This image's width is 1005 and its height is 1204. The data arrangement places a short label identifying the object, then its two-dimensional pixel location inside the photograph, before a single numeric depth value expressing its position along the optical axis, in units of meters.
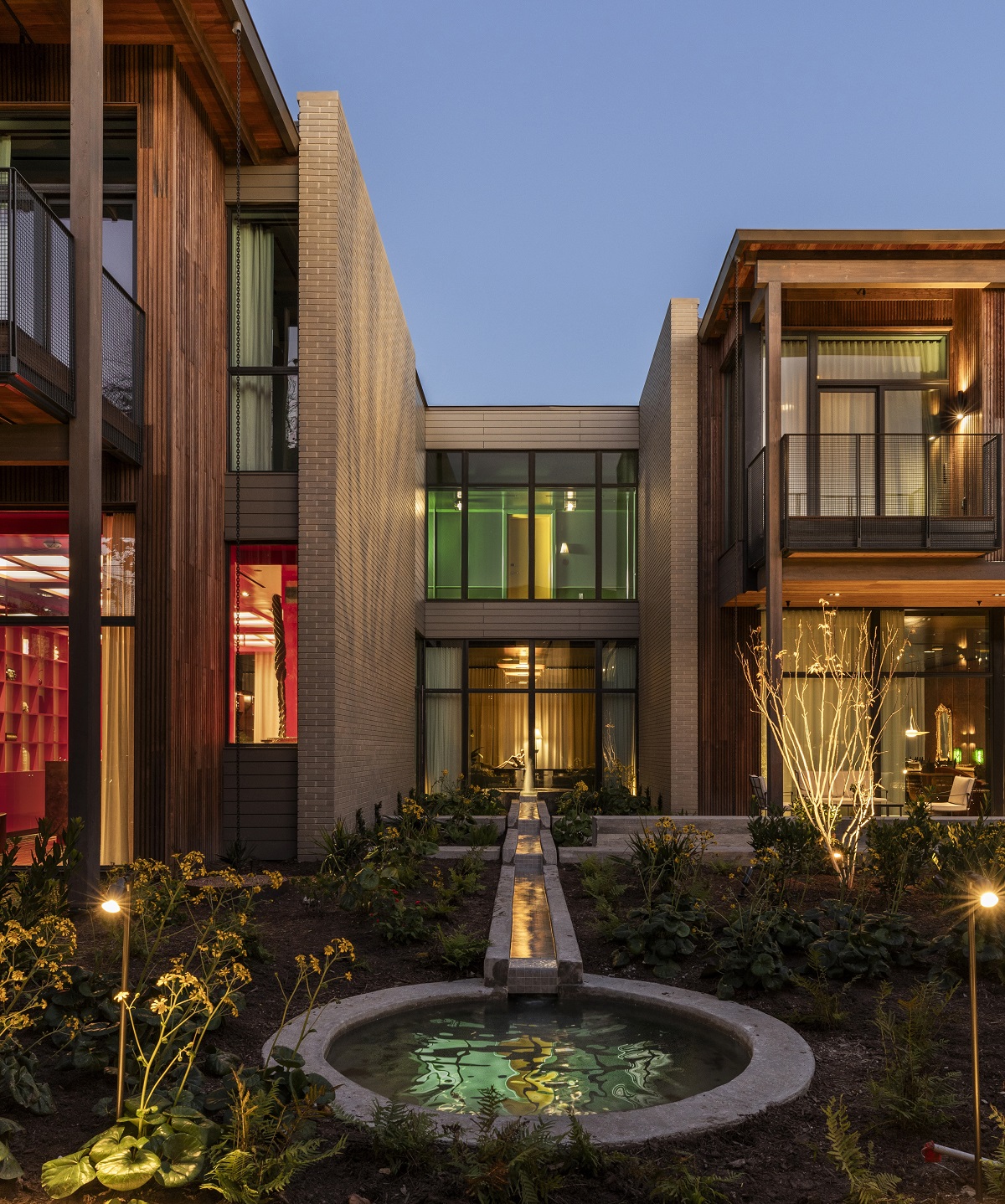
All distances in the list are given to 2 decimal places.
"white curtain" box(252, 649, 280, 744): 12.19
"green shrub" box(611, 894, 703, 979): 7.55
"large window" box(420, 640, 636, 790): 21.52
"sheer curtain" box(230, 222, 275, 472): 12.55
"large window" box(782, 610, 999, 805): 17.03
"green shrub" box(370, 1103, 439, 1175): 4.18
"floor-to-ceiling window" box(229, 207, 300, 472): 12.55
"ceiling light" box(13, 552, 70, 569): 10.92
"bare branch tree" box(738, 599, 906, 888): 15.91
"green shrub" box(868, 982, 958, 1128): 4.52
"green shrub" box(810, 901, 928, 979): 7.05
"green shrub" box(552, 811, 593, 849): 13.35
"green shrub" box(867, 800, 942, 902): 8.92
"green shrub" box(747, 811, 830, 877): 9.71
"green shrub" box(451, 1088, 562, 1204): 3.91
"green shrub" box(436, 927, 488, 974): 7.42
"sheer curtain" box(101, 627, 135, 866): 10.55
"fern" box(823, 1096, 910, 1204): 3.79
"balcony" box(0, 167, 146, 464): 7.72
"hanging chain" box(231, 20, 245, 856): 11.96
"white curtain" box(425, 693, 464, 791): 21.61
